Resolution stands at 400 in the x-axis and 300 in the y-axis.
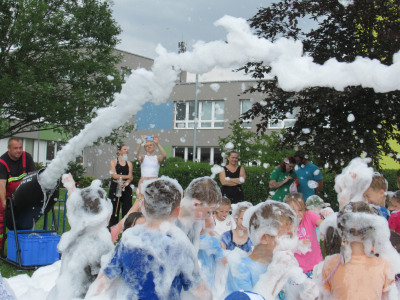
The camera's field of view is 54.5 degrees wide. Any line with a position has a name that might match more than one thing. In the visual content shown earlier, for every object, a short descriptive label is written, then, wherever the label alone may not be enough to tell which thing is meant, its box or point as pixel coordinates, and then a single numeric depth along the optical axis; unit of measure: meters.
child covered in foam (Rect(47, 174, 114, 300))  2.82
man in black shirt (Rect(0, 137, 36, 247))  5.55
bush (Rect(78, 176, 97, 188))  20.95
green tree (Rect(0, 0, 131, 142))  12.93
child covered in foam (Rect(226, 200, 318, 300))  2.40
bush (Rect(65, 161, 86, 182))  22.80
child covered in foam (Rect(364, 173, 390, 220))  3.79
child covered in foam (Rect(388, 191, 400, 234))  3.59
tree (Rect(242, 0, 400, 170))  6.04
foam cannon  5.32
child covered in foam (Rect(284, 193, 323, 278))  3.97
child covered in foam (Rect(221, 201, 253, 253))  3.76
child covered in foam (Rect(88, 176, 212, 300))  2.15
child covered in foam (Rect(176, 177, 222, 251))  2.84
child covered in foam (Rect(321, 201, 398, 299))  2.34
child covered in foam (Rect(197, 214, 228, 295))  3.07
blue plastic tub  5.05
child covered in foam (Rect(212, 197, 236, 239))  4.59
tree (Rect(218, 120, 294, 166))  16.30
